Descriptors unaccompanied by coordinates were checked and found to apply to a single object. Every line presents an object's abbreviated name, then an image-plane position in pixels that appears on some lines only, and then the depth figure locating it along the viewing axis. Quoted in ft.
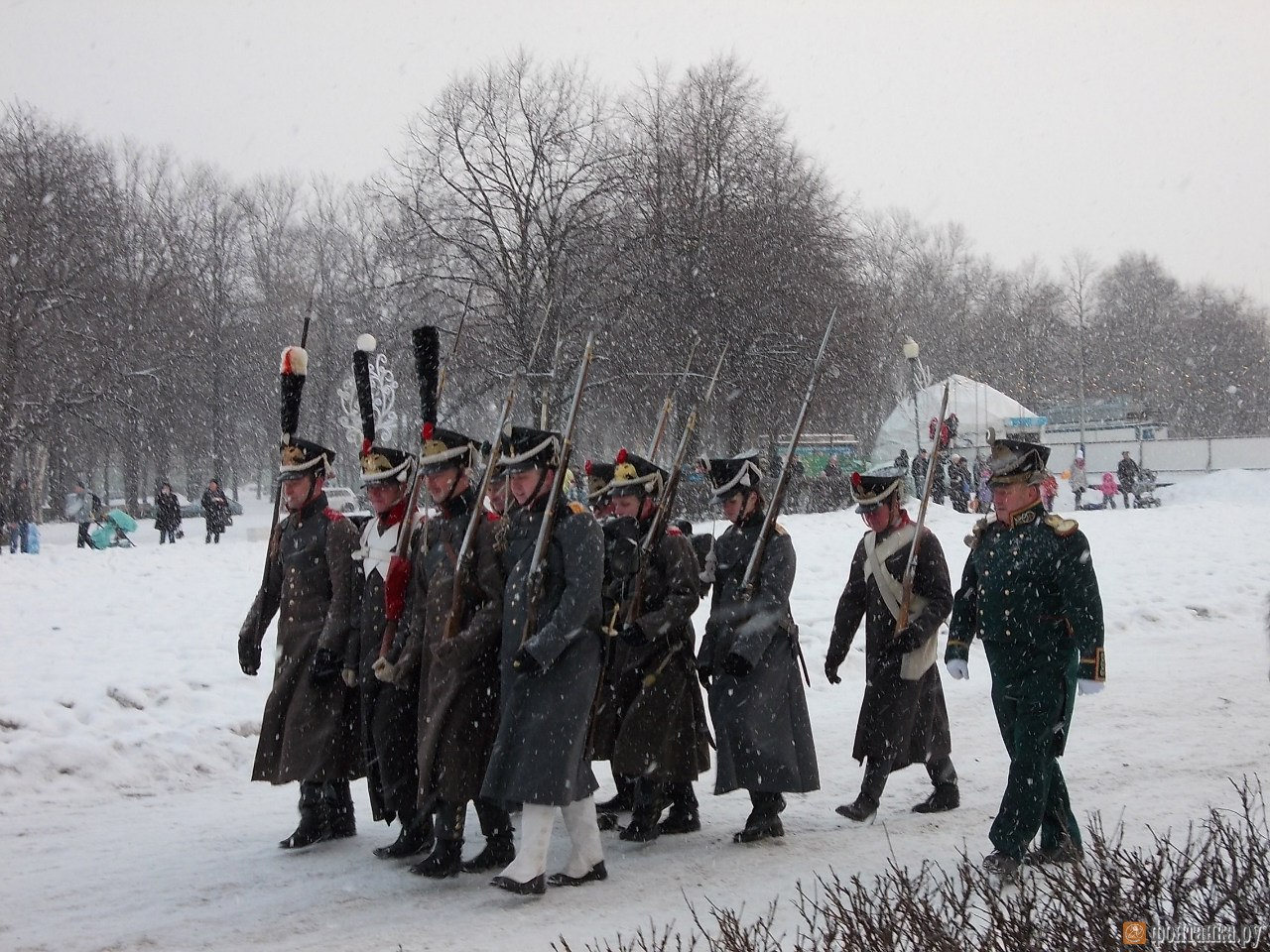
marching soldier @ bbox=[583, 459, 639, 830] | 20.63
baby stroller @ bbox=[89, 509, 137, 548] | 91.15
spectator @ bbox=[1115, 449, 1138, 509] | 112.57
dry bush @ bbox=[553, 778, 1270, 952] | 10.59
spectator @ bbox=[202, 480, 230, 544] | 89.40
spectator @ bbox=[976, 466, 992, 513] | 95.13
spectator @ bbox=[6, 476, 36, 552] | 86.07
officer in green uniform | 18.15
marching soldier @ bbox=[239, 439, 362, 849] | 21.16
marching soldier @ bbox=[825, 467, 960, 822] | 22.31
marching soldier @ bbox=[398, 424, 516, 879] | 19.34
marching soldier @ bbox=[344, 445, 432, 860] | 20.66
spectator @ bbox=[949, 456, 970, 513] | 100.27
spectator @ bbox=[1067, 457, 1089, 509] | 113.70
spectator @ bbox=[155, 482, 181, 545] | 93.81
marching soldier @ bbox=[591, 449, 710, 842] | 21.42
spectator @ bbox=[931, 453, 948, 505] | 97.19
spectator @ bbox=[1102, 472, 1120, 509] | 115.65
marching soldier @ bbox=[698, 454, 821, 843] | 21.25
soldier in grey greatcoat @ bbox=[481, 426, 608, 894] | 18.33
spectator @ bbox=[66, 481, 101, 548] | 94.89
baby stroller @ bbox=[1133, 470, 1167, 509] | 116.57
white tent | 116.78
